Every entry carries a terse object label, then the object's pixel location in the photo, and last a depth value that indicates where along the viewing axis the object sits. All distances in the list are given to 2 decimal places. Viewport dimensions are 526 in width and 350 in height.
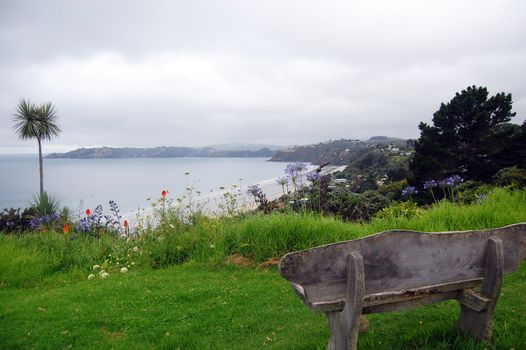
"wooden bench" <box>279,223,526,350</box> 2.65
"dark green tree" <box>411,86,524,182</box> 20.28
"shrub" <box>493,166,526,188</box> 11.79
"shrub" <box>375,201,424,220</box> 8.34
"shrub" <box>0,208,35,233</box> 11.23
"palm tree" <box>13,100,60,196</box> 18.78
